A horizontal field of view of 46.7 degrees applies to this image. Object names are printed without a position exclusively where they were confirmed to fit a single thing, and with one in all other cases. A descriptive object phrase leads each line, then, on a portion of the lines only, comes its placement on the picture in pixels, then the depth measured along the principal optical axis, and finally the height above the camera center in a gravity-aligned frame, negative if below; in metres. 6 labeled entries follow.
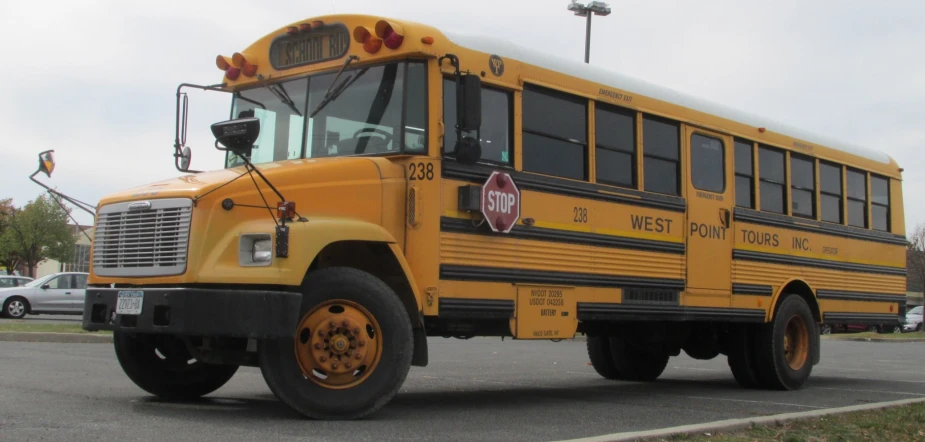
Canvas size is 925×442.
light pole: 26.14 +7.60
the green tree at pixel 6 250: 66.56 +3.51
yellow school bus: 7.10 +0.72
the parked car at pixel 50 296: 28.09 +0.31
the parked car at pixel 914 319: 46.11 +0.39
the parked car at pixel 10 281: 30.53 +0.76
